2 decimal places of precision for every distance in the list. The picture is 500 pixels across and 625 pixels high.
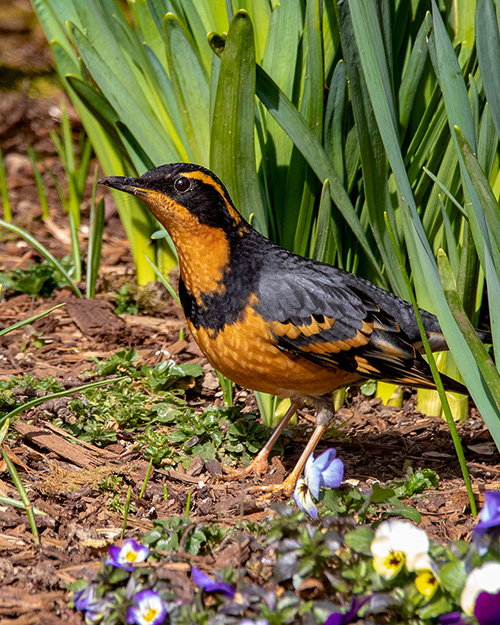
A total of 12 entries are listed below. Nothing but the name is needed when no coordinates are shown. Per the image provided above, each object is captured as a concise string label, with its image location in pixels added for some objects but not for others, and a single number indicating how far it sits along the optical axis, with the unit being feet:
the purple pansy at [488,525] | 14.47
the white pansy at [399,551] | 14.87
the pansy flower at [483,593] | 13.12
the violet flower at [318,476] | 17.89
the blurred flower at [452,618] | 14.17
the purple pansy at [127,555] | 15.87
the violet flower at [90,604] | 15.07
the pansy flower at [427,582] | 14.71
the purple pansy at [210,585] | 15.16
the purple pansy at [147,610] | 14.53
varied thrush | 22.08
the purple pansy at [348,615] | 14.03
